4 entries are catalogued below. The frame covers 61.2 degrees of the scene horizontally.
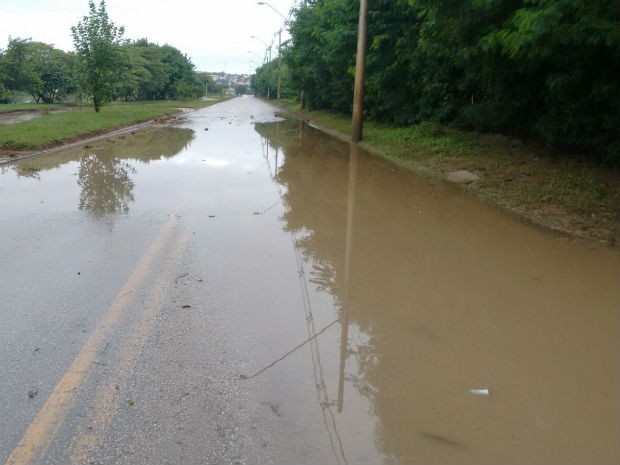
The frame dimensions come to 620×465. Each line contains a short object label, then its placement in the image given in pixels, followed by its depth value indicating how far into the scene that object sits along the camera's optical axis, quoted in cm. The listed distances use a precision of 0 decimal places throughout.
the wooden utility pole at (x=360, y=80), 1667
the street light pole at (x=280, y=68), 6872
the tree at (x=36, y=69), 5391
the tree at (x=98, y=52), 2894
